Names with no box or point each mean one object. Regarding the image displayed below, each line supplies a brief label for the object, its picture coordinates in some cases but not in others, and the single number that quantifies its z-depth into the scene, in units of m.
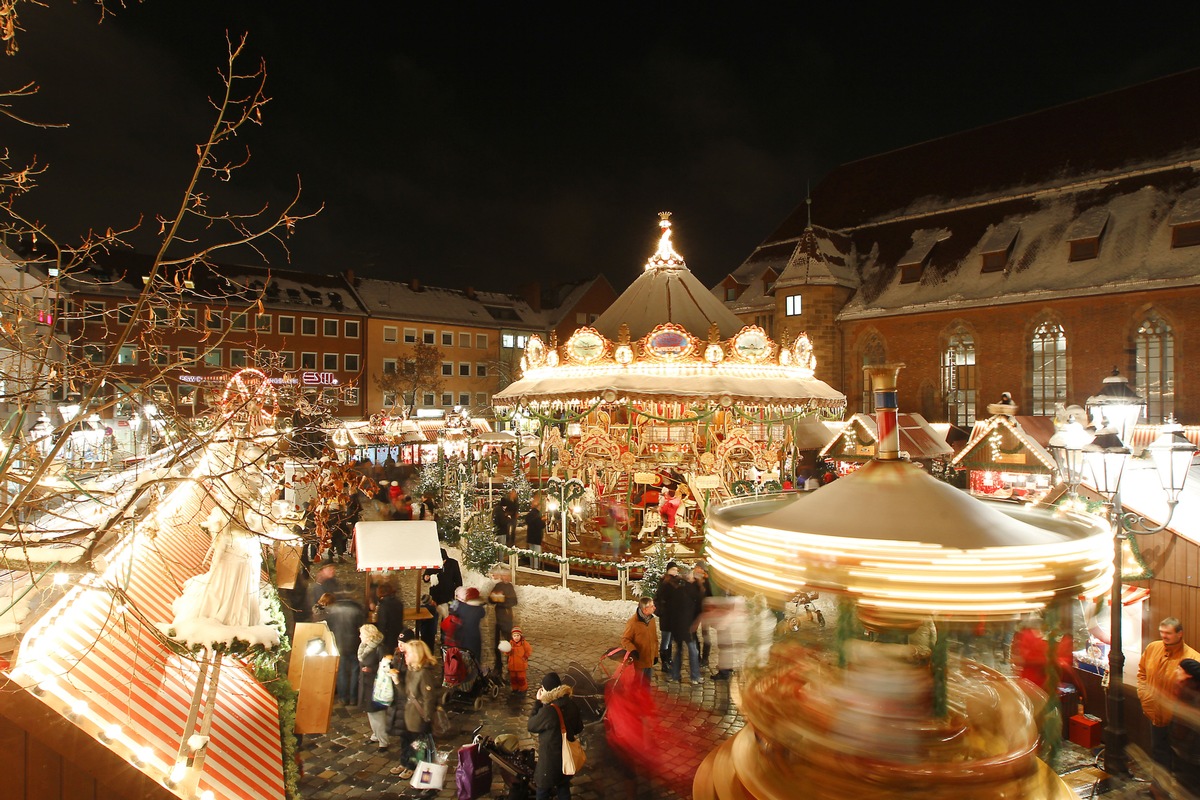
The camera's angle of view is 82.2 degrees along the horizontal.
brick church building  25.78
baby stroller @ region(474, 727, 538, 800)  5.79
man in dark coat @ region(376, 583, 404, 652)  8.15
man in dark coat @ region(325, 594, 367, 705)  8.02
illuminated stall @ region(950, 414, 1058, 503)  14.33
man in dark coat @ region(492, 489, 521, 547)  14.91
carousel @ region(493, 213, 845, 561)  13.98
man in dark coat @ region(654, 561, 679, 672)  8.92
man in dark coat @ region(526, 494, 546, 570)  14.18
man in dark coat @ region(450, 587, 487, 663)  8.26
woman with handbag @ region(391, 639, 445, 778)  6.56
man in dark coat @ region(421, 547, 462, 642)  9.95
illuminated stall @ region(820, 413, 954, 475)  18.94
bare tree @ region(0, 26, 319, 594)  3.50
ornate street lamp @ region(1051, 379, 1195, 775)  6.04
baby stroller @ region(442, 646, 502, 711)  8.04
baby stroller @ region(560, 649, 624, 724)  7.03
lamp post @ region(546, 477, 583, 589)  13.99
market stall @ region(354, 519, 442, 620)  8.98
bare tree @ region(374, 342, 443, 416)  47.47
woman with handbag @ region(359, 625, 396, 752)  7.09
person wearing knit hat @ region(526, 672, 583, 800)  5.51
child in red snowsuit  8.32
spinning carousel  2.23
